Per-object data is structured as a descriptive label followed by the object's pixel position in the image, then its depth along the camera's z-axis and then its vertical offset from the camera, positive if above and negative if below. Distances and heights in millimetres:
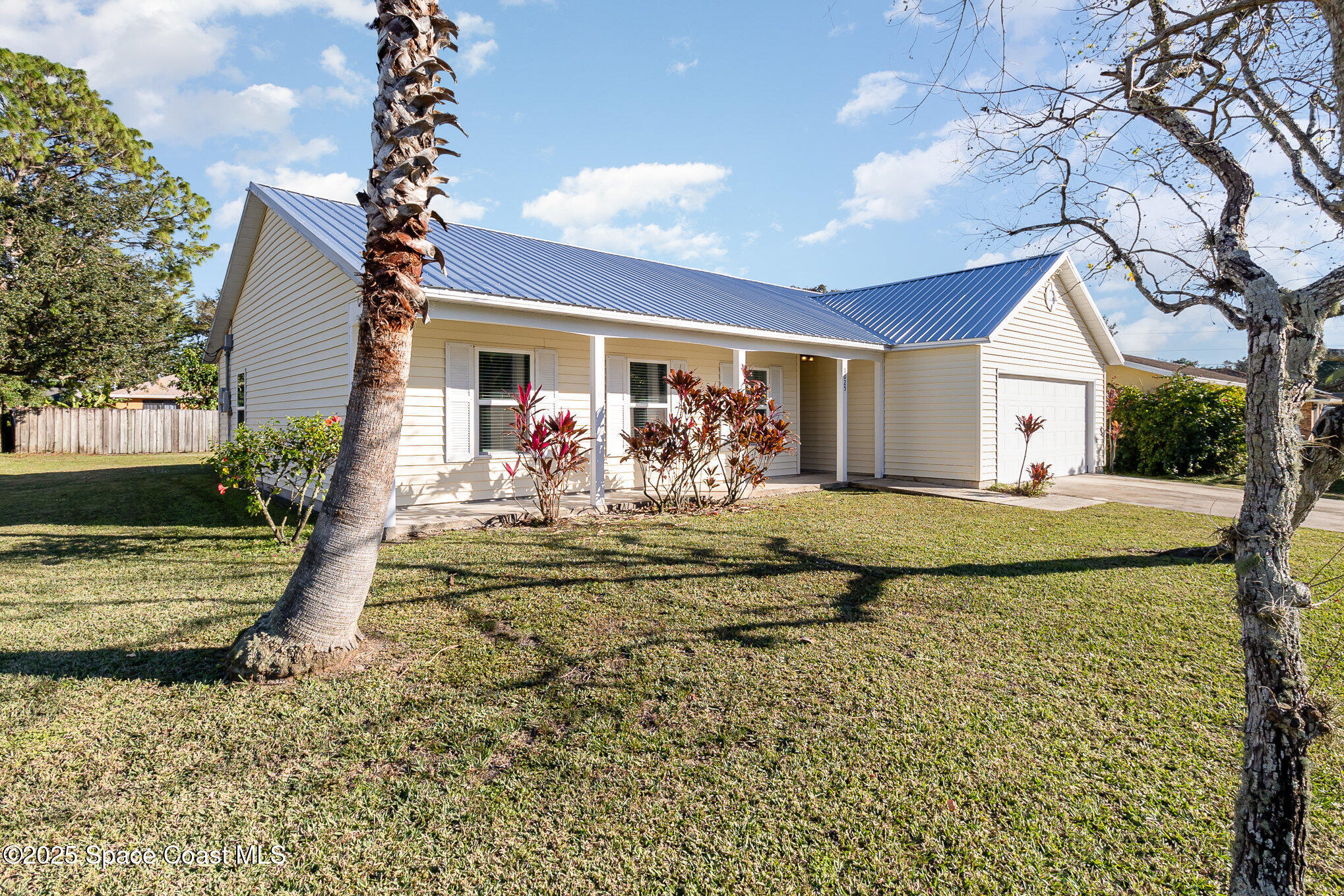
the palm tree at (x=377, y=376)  3941 +440
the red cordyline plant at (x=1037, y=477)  11203 -524
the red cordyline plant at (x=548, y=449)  8242 -39
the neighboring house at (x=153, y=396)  34538 +2725
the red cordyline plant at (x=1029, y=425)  12086 +400
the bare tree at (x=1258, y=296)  1967 +588
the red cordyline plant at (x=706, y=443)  9414 +49
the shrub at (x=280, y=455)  6984 -104
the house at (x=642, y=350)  8789 +1676
